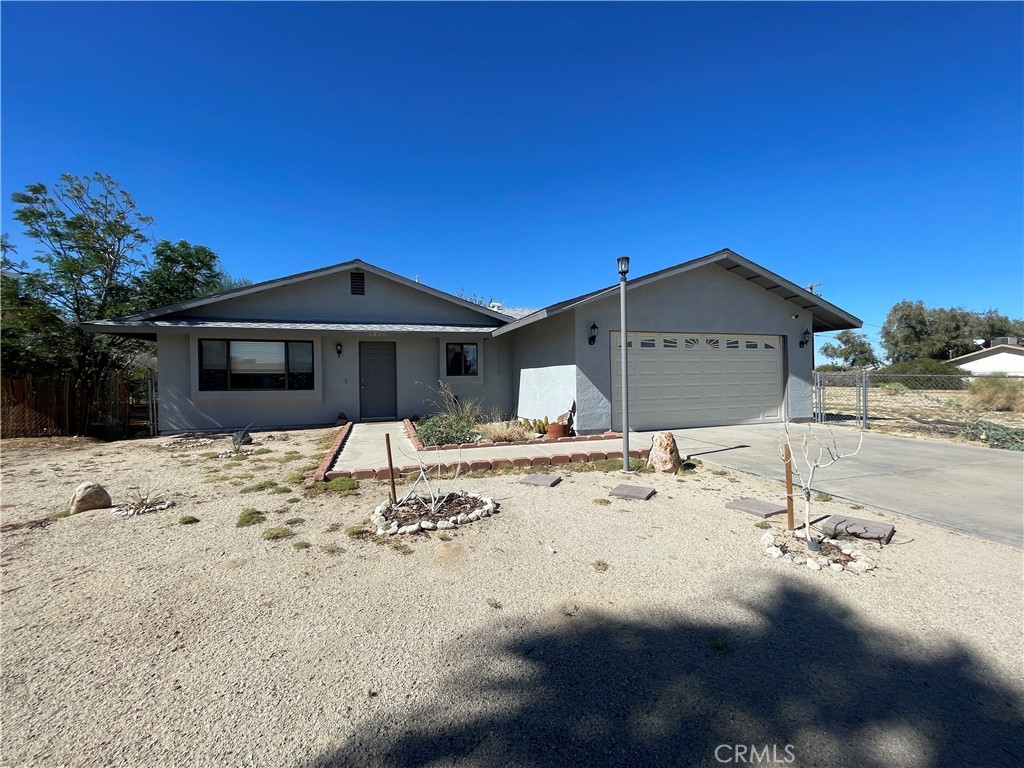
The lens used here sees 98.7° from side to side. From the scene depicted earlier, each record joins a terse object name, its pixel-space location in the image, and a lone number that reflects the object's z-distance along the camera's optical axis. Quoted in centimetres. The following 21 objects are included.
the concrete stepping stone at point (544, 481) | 588
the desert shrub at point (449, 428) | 854
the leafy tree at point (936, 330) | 3956
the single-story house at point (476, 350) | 1032
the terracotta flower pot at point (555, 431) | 954
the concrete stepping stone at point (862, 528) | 386
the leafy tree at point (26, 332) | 1114
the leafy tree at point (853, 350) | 4956
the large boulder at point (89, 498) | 484
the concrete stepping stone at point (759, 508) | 455
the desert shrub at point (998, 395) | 1397
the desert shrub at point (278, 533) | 406
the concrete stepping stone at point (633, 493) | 523
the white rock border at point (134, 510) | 474
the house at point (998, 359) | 3058
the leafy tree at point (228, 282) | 2261
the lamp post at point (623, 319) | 657
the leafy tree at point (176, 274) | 1419
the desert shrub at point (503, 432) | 914
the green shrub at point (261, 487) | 562
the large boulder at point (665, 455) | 646
